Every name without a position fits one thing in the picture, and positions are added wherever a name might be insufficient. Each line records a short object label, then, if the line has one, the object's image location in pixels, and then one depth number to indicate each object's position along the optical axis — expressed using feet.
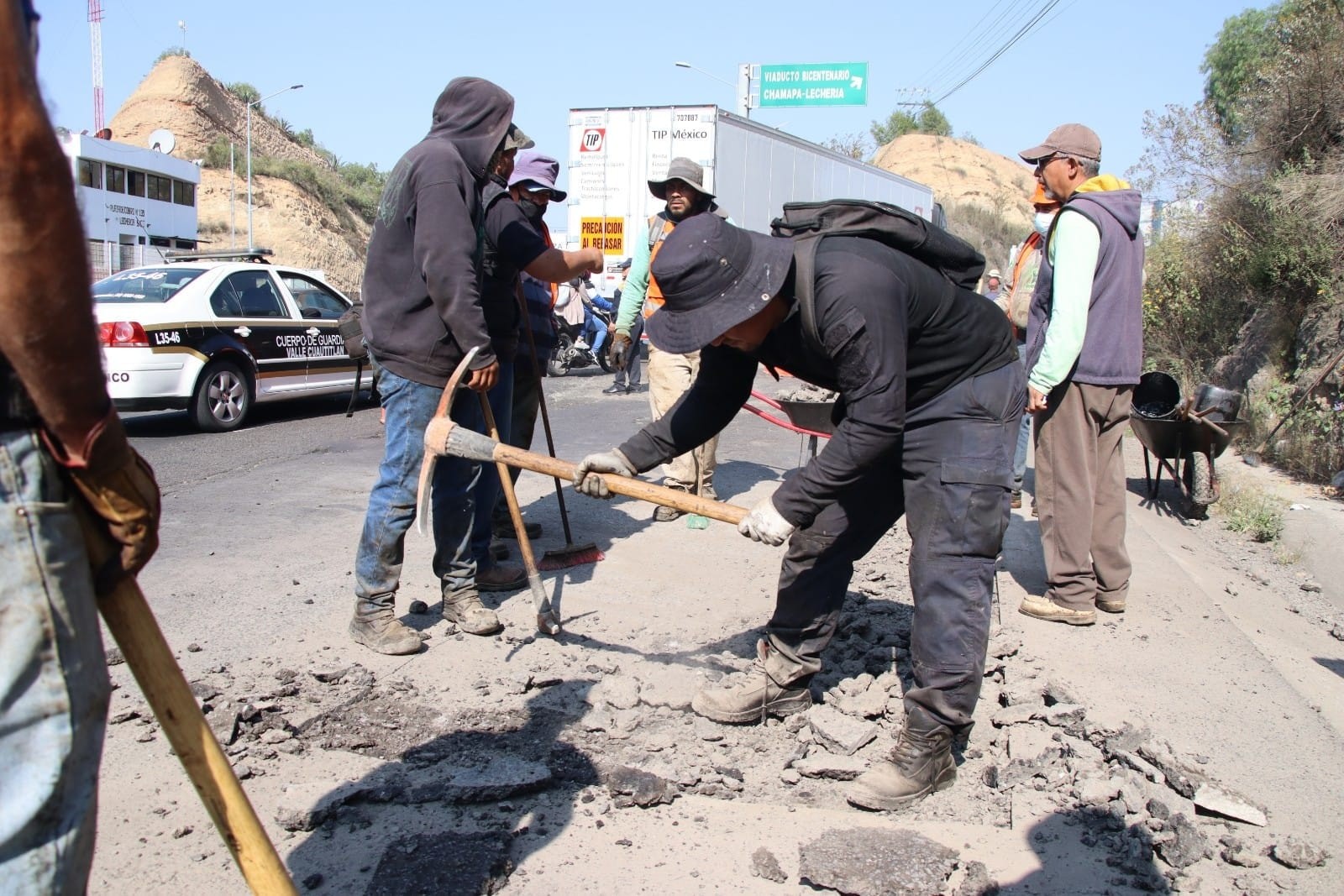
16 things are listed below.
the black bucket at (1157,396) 23.88
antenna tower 121.08
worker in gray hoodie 12.50
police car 29.55
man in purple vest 15.17
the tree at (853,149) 167.02
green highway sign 97.25
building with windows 83.92
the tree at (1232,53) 94.27
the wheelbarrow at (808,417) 19.53
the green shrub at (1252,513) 23.31
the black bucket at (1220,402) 23.30
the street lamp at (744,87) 88.69
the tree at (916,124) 194.18
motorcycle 53.27
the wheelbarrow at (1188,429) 23.13
